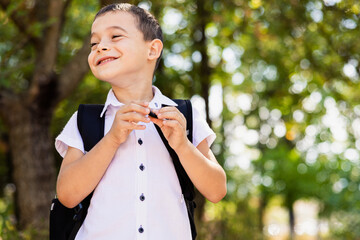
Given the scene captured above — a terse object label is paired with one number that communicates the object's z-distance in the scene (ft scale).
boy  6.31
